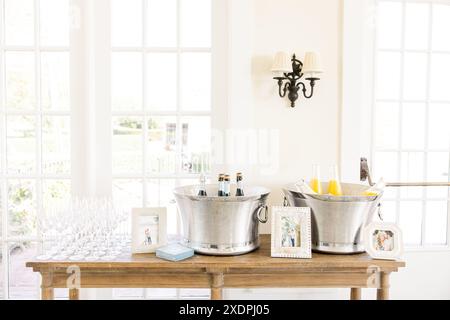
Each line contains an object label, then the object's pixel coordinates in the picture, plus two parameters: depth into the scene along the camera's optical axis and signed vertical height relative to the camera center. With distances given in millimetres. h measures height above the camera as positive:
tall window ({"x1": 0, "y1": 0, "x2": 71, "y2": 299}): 2336 +149
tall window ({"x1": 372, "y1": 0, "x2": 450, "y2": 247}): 2525 +196
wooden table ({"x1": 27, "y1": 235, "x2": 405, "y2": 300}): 1773 -580
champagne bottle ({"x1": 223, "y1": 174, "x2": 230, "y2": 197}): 1946 -217
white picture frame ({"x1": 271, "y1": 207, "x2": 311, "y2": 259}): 1846 -412
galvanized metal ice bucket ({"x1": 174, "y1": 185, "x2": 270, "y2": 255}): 1789 -361
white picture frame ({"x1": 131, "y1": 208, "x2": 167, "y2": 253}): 1895 -414
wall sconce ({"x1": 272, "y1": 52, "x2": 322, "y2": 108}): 2148 +362
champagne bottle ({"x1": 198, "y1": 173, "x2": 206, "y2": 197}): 2009 -237
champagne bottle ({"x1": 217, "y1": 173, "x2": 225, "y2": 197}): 1948 -217
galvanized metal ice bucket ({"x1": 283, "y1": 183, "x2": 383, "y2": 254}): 1810 -348
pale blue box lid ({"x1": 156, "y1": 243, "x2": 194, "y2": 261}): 1799 -495
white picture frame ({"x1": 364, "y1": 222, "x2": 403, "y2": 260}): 1834 -438
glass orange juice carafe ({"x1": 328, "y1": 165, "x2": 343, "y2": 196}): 2043 -214
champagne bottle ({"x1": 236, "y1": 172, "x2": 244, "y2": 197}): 1968 -225
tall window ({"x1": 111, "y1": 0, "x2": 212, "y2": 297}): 2346 +249
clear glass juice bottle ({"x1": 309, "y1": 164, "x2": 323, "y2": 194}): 2070 -206
